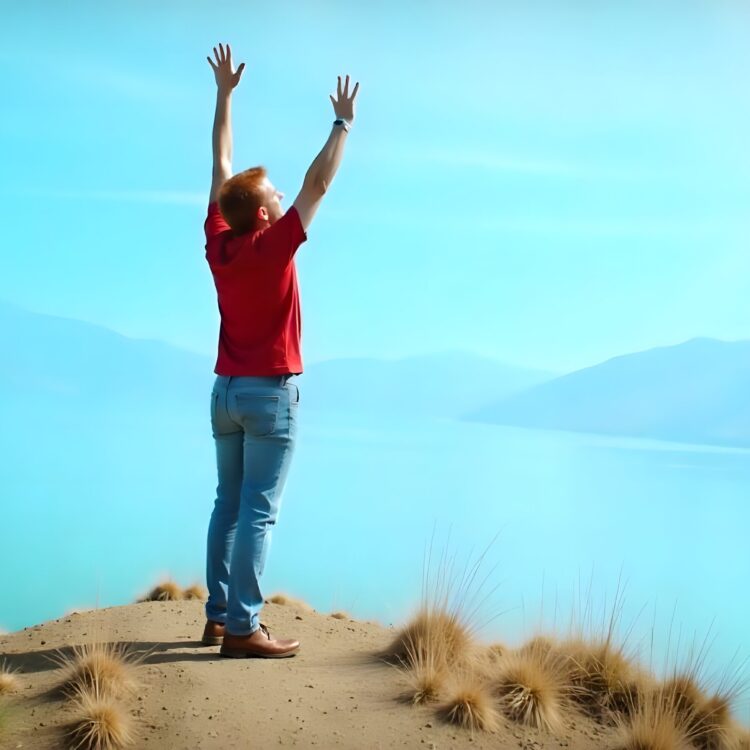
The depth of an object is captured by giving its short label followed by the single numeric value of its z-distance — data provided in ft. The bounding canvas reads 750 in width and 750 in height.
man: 14.38
